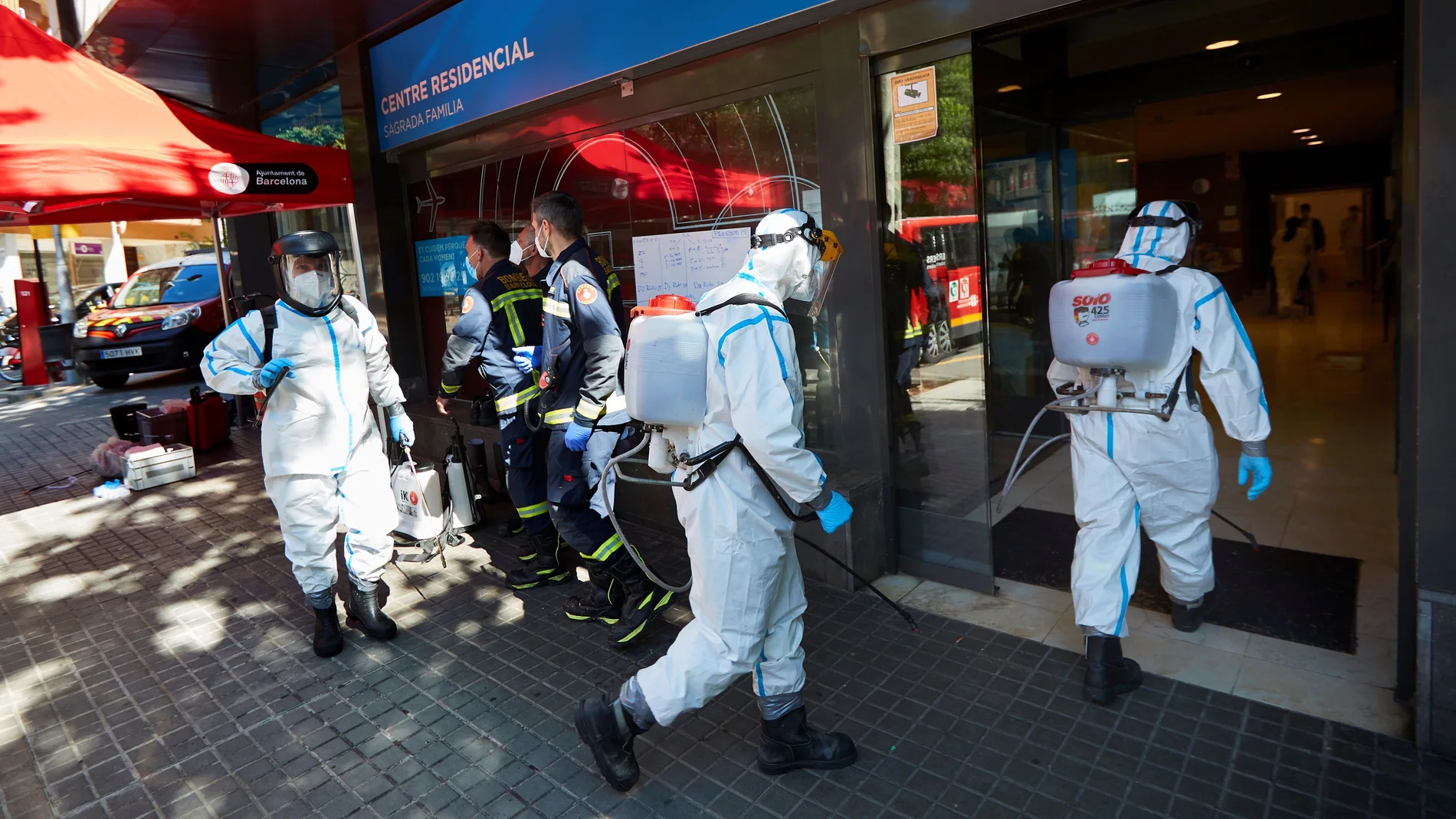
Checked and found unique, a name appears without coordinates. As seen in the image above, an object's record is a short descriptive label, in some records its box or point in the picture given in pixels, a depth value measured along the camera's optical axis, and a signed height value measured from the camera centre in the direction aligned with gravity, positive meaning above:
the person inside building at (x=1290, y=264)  15.19 -0.15
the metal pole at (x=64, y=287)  17.66 +1.21
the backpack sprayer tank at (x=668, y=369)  2.70 -0.21
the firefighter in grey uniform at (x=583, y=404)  4.04 -0.46
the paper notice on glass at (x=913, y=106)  4.11 +0.85
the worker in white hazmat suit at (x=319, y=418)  3.75 -0.41
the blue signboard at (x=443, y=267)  7.39 +0.44
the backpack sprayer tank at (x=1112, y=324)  3.08 -0.20
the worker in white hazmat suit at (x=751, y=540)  2.62 -0.78
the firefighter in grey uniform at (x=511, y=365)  4.71 -0.28
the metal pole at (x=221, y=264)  7.81 +0.63
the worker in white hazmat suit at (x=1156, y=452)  3.20 -0.70
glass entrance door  4.14 -0.20
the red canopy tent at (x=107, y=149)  4.86 +1.19
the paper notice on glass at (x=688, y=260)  5.04 +0.23
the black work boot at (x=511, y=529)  5.62 -1.41
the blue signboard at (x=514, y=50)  4.84 +1.72
